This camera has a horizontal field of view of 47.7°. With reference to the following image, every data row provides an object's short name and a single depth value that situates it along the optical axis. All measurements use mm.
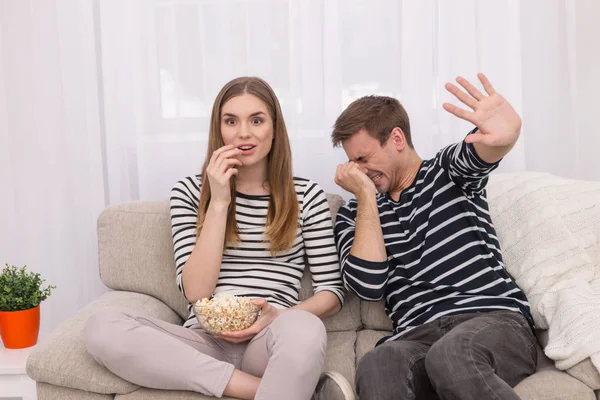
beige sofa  1587
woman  1695
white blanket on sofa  1705
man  1555
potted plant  1986
